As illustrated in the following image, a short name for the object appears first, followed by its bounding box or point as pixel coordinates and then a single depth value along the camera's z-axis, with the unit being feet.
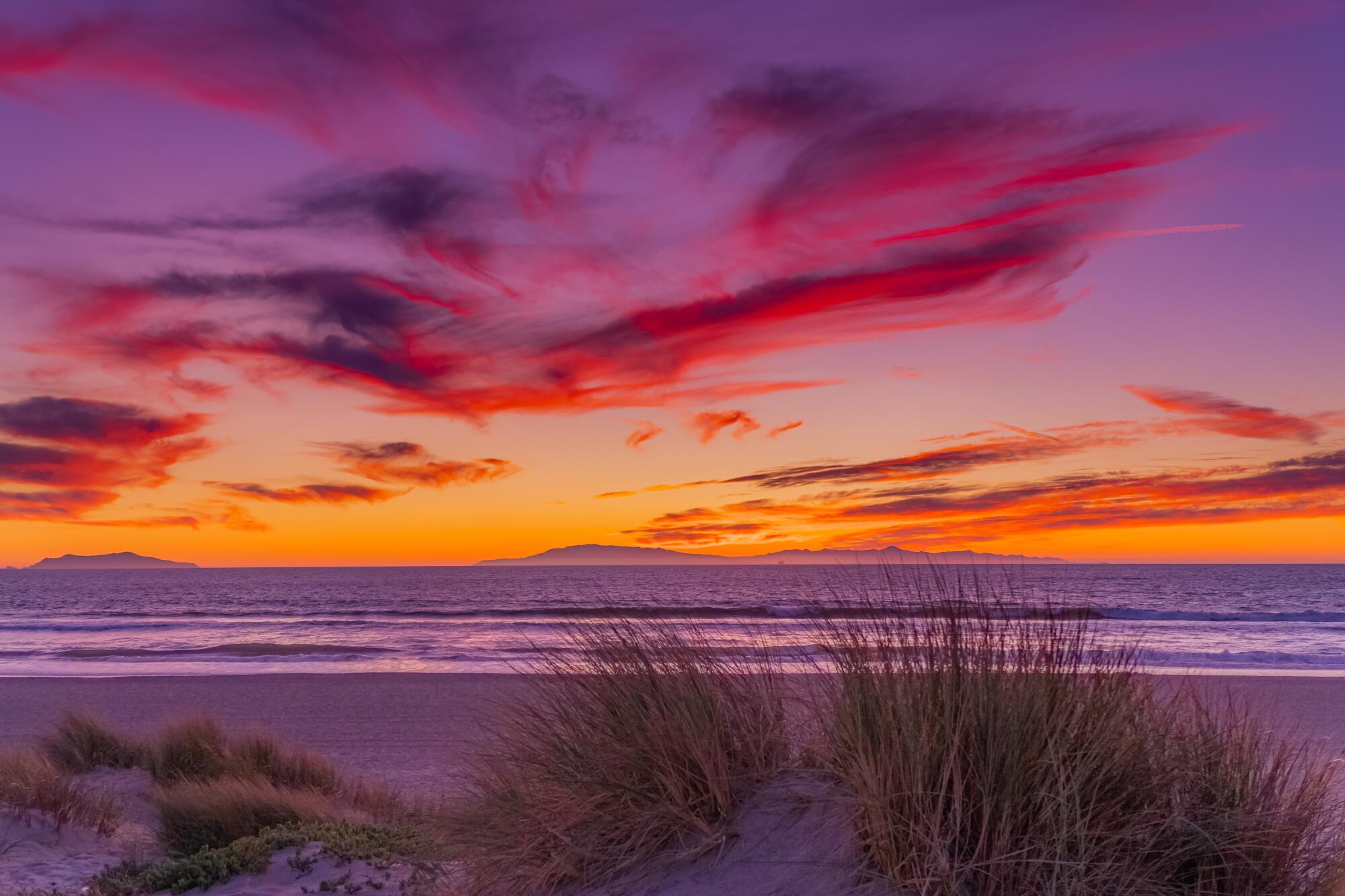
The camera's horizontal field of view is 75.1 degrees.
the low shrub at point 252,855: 20.68
